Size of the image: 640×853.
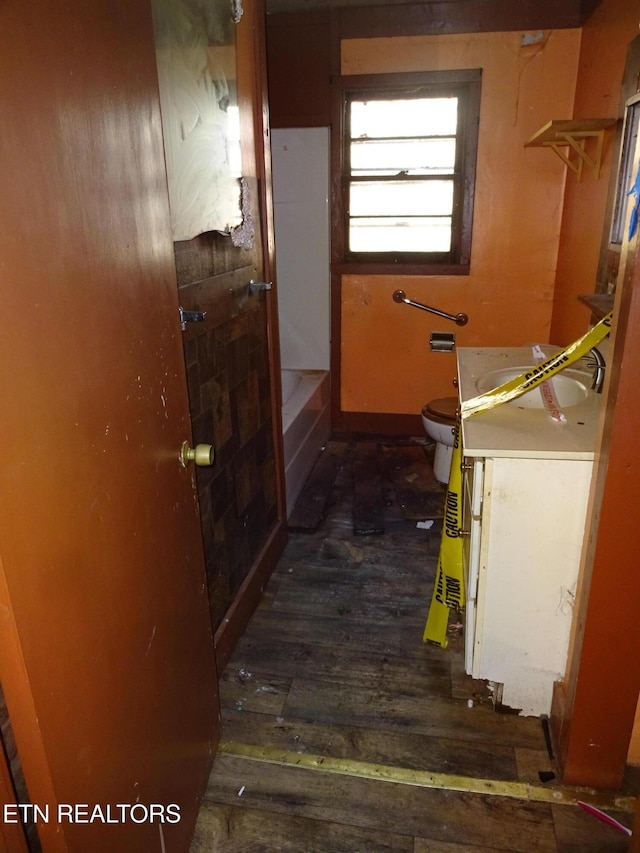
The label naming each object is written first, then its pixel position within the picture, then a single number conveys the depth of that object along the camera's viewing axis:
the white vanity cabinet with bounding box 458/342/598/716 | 1.51
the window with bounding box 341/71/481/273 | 3.29
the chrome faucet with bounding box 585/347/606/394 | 1.86
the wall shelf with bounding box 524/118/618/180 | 2.46
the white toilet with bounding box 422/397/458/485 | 3.00
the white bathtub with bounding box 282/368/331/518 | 3.00
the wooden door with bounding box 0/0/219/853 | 0.74
